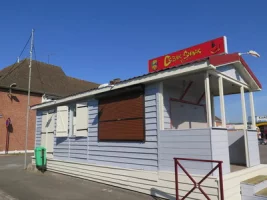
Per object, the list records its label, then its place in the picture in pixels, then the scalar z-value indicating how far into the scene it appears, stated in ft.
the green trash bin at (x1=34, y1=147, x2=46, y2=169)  33.40
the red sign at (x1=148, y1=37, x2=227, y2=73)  22.06
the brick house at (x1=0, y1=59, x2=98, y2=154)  62.80
